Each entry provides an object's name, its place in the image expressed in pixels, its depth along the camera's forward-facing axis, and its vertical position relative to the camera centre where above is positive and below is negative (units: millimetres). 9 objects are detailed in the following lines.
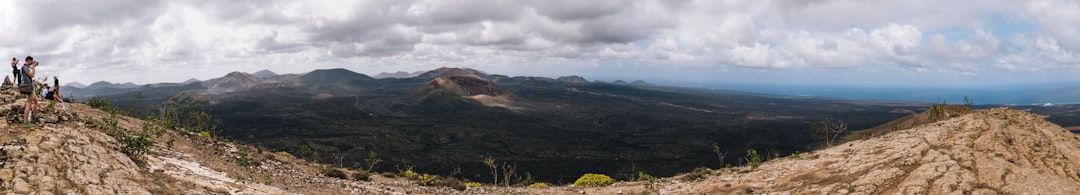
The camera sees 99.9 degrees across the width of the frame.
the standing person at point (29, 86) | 15422 -224
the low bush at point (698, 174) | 27103 -5190
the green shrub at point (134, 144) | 16828 -2382
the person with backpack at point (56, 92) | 21405 -579
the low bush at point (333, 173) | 25862 -5079
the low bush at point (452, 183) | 26219 -5696
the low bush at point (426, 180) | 26547 -5619
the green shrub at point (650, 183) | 24450 -5295
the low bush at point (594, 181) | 30312 -6464
